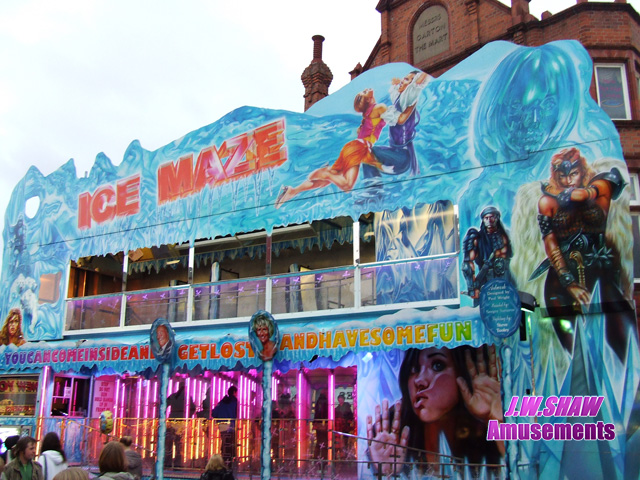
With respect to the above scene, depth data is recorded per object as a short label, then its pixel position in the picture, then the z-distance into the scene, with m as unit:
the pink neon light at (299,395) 16.72
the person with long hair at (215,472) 8.66
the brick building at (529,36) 14.71
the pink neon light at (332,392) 16.14
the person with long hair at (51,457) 7.21
